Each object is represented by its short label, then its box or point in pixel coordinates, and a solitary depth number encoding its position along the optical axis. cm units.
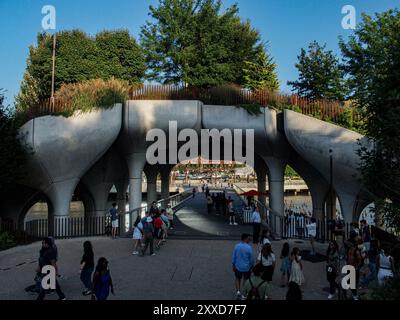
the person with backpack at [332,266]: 908
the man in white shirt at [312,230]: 1383
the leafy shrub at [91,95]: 2017
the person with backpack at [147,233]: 1356
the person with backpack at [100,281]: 771
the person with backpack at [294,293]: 612
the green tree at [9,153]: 1739
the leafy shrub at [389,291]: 775
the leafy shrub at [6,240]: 1592
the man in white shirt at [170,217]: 1989
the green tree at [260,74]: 3916
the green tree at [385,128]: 946
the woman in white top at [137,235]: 1396
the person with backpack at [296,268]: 925
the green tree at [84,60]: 3203
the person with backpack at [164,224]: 1608
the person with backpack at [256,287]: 751
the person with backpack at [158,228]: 1476
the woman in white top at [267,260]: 901
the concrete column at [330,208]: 2767
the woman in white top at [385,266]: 909
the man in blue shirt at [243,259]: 895
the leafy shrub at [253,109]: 2125
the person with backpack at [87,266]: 920
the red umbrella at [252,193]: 2278
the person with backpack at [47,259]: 879
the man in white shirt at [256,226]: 1552
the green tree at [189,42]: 3033
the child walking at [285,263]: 976
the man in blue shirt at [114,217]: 1766
